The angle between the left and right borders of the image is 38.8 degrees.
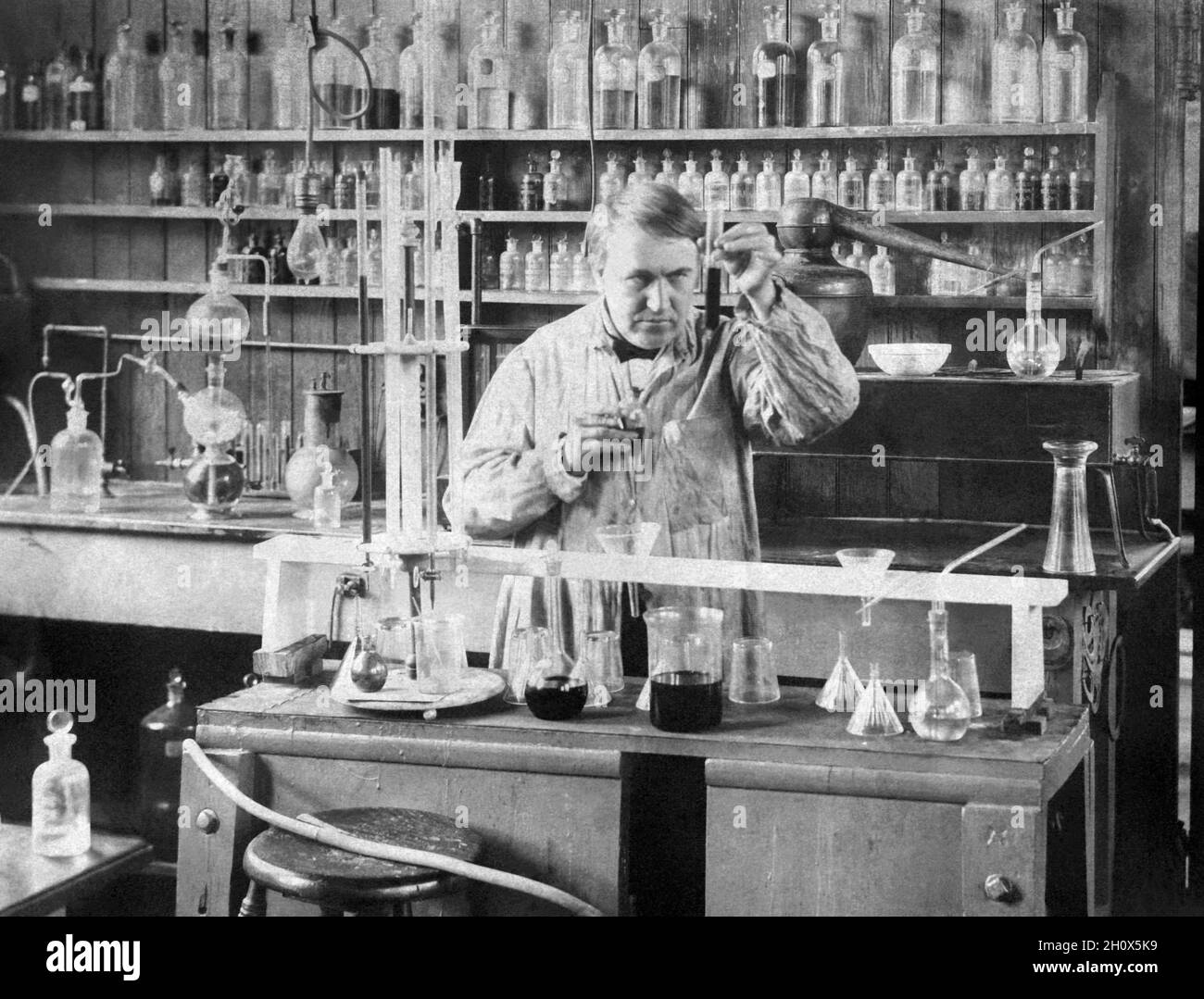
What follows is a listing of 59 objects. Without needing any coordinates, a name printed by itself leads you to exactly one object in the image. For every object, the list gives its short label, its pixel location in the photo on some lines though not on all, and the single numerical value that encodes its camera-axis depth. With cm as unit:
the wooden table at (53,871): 250
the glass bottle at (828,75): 390
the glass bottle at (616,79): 404
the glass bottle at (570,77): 406
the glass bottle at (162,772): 398
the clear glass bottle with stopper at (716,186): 403
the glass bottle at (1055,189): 376
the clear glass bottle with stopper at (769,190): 396
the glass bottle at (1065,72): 366
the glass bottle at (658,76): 403
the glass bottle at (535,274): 419
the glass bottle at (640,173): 406
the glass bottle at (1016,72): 371
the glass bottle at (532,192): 418
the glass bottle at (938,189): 387
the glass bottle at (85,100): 434
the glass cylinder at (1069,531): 326
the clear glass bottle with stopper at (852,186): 394
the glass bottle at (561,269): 416
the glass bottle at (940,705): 240
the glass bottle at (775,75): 396
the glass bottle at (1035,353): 359
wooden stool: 225
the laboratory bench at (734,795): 233
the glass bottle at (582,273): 410
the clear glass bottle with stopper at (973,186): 385
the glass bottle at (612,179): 409
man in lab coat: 313
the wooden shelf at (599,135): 376
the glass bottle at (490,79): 413
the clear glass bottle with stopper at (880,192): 390
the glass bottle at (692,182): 406
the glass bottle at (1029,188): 378
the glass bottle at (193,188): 450
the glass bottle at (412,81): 413
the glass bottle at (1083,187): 374
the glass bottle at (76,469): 410
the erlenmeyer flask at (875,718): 246
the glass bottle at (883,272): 390
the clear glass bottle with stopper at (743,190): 403
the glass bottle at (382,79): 416
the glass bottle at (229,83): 432
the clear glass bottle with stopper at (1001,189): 382
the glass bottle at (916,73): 385
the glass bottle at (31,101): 427
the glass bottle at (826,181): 396
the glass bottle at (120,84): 433
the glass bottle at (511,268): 421
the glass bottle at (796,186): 396
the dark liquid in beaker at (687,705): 247
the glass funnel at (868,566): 271
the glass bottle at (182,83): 432
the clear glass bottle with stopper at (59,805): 265
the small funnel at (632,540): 312
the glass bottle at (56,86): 431
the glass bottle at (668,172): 405
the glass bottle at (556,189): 419
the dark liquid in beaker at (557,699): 254
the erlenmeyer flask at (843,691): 257
